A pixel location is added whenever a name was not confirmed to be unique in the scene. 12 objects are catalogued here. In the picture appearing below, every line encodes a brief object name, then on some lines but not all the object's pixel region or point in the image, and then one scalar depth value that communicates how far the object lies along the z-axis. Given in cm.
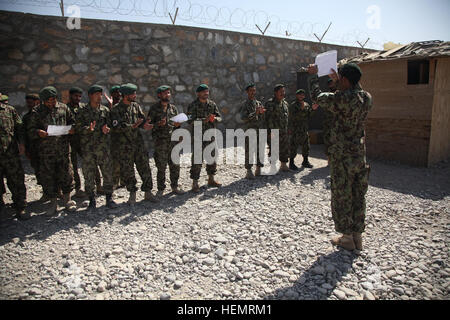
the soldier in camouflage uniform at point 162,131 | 478
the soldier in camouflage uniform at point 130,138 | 445
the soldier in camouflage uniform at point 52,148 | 421
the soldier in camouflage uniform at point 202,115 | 517
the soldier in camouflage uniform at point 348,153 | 304
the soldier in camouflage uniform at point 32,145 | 440
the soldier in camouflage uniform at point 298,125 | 654
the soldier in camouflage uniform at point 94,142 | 433
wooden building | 638
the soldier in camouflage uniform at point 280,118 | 614
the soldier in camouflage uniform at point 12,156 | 405
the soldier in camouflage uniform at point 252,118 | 576
